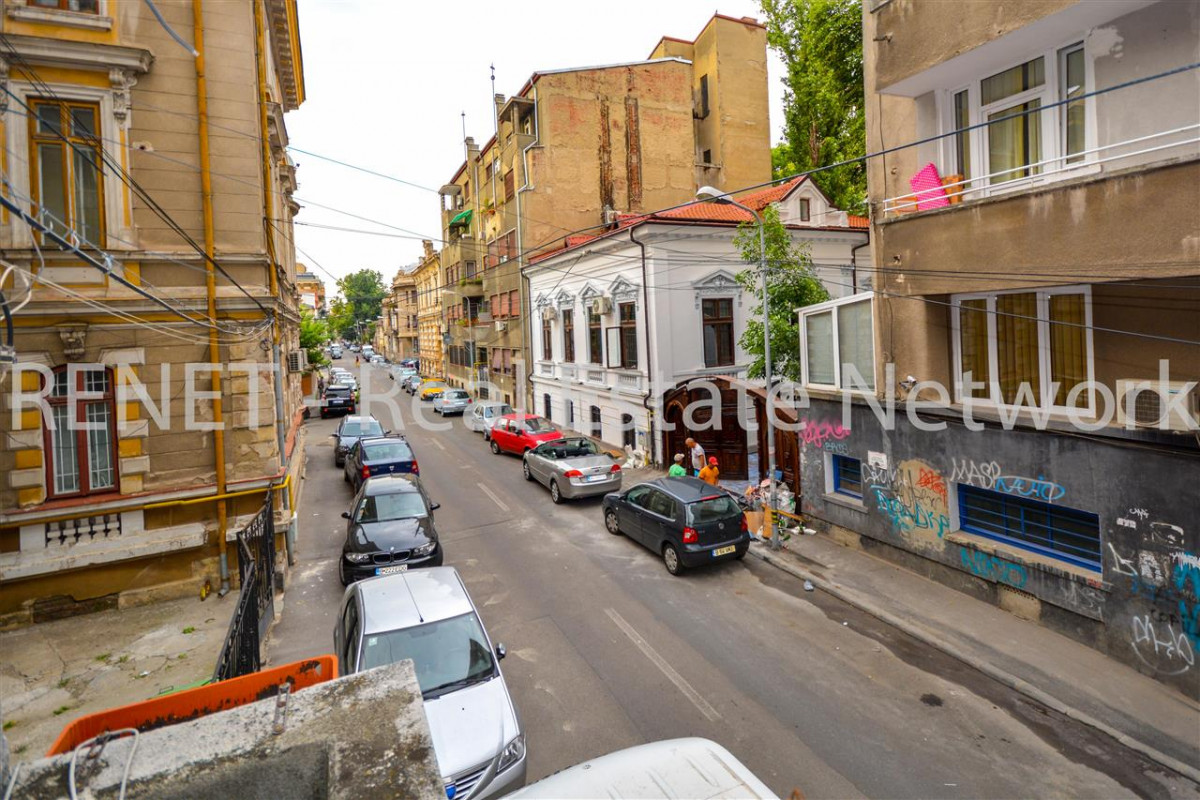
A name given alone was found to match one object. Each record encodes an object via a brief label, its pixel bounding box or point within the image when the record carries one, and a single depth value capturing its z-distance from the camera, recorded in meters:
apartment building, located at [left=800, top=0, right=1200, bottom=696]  7.64
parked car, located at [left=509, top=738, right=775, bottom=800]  3.98
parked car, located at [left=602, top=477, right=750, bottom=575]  11.77
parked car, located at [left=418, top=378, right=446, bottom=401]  41.28
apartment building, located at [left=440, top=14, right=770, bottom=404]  28.83
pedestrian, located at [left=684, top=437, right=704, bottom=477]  17.61
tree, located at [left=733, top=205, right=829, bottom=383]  16.83
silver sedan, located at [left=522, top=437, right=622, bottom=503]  16.89
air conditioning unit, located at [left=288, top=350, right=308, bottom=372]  16.77
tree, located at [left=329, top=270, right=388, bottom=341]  95.38
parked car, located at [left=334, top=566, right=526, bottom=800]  5.88
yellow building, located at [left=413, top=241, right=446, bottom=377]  52.75
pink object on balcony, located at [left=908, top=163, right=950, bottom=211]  10.06
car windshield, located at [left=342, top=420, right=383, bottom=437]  24.08
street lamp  12.46
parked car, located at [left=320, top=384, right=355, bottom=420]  37.30
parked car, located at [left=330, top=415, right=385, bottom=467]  23.23
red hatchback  22.95
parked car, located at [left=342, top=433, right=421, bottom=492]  17.77
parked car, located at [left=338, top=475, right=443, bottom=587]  11.05
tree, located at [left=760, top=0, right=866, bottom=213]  28.09
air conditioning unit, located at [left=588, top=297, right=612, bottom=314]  22.91
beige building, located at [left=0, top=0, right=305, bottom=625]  9.90
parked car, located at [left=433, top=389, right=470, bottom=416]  35.81
